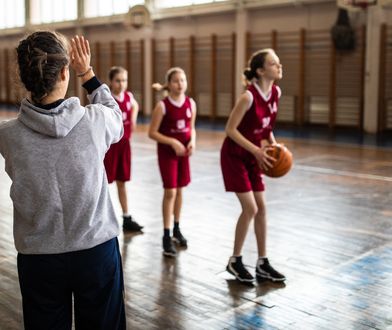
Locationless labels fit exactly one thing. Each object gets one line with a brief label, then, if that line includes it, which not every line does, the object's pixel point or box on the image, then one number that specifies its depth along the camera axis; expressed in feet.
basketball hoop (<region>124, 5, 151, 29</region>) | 54.13
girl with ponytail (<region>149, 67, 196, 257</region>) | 14.43
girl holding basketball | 11.86
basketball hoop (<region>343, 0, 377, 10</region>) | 37.83
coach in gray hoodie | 5.33
